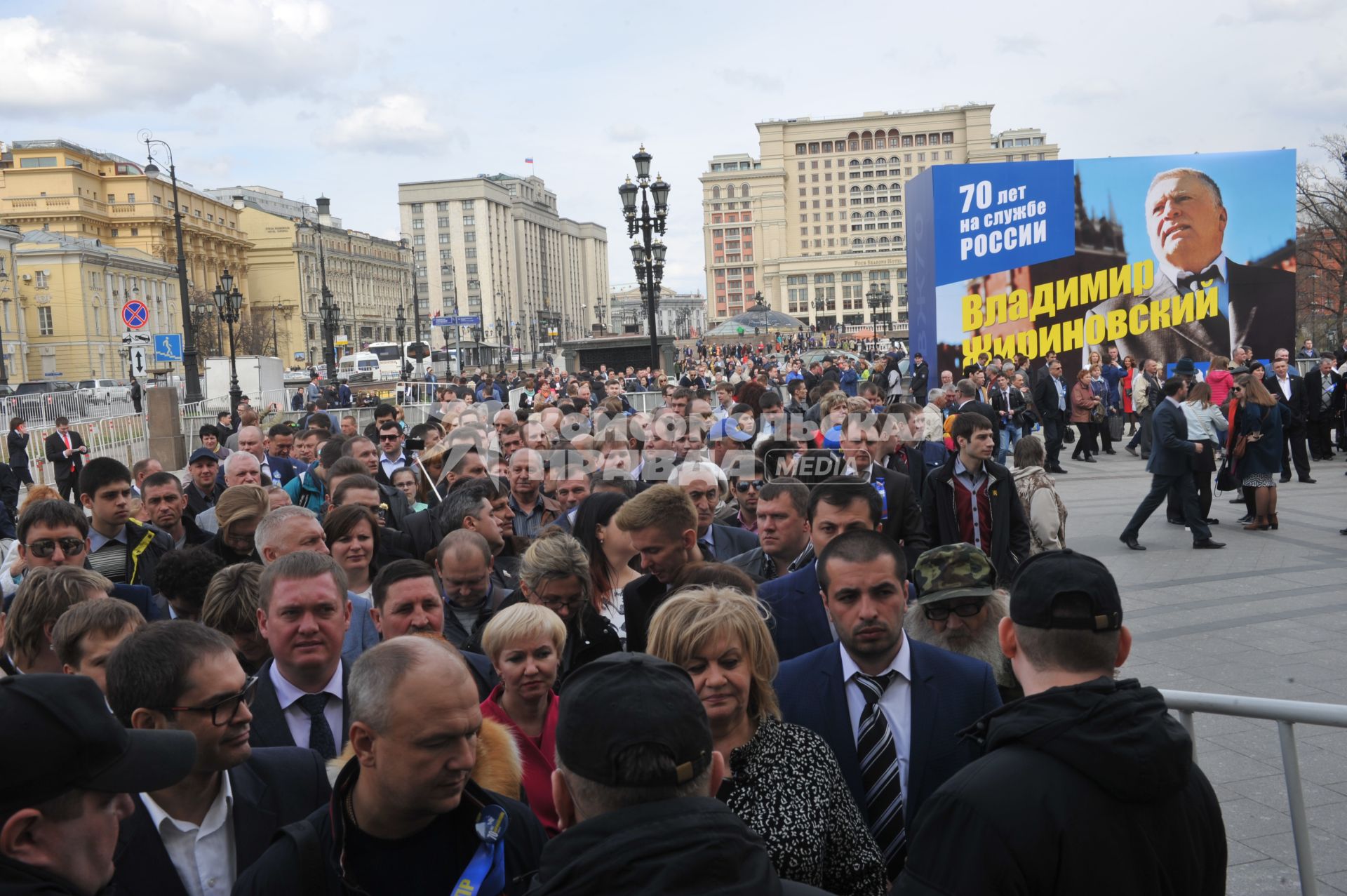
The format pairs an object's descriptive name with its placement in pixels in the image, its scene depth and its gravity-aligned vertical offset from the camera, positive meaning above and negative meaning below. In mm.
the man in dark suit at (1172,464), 11805 -1505
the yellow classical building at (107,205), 80438 +13031
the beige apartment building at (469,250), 154250 +15736
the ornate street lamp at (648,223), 19172 +2376
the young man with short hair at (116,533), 6438 -988
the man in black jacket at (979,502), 7137 -1132
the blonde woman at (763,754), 2586 -1052
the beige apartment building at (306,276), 102938 +9021
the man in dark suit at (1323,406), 17688 -1401
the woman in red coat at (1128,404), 22375 -1612
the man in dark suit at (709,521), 6539 -1057
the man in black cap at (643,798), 1755 -788
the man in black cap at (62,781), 1865 -737
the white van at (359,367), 59556 -339
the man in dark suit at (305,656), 3754 -1025
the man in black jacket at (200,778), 2752 -1097
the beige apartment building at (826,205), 152125 +22137
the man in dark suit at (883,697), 3215 -1106
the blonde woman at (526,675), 3543 -1069
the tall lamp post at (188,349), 26000 +501
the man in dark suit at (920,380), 24750 -941
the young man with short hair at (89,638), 3635 -898
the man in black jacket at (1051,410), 19078 -1379
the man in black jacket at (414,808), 2410 -1024
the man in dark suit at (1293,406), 15945 -1277
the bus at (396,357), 40875 +139
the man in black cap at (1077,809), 2102 -945
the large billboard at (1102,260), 24531 +1670
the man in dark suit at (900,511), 6527 -1049
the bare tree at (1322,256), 47375 +3345
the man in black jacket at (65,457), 17375 -1383
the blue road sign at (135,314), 19969 +1053
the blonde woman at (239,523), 6203 -902
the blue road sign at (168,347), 22578 +469
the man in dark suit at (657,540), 4824 -860
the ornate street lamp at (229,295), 30828 +2083
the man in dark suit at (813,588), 4312 -1005
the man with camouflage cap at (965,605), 3936 -993
